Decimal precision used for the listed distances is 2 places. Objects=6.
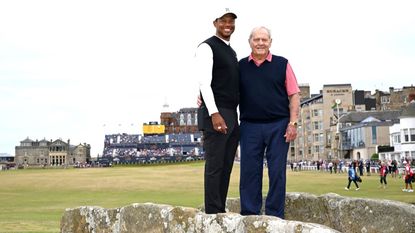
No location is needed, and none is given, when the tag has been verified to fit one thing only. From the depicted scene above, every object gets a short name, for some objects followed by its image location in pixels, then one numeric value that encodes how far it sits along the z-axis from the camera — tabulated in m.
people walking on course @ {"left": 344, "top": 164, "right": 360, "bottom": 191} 41.88
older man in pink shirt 8.16
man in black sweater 7.89
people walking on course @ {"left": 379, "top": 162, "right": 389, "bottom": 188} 43.28
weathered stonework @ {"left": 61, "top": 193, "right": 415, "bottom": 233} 6.27
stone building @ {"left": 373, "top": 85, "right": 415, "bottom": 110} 149.62
